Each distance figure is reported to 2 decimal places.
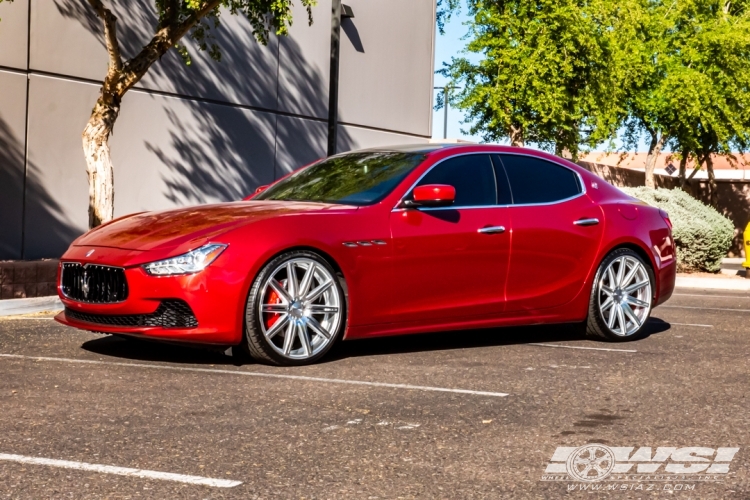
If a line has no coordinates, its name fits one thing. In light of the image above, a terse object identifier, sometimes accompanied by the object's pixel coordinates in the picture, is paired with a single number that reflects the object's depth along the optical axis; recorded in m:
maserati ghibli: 6.93
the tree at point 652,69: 30.41
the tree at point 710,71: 30.19
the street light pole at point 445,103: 27.21
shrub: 20.84
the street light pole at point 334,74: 14.77
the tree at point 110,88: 11.45
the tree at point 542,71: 24.81
